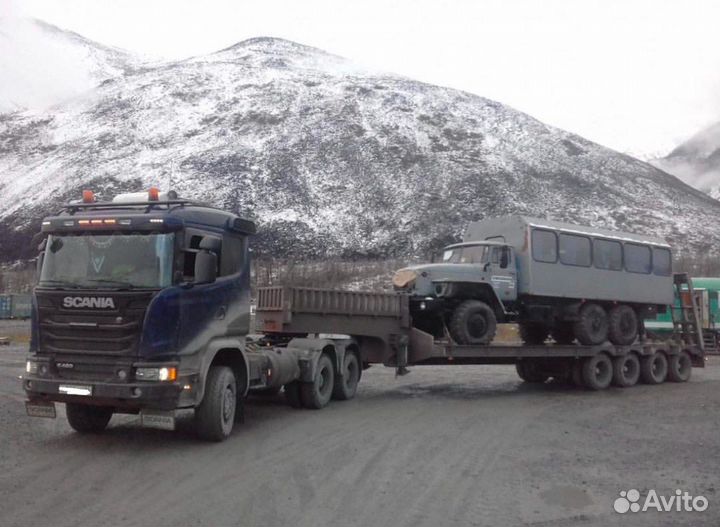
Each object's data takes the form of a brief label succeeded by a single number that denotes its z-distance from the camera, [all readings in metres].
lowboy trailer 13.77
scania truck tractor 8.70
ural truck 15.20
